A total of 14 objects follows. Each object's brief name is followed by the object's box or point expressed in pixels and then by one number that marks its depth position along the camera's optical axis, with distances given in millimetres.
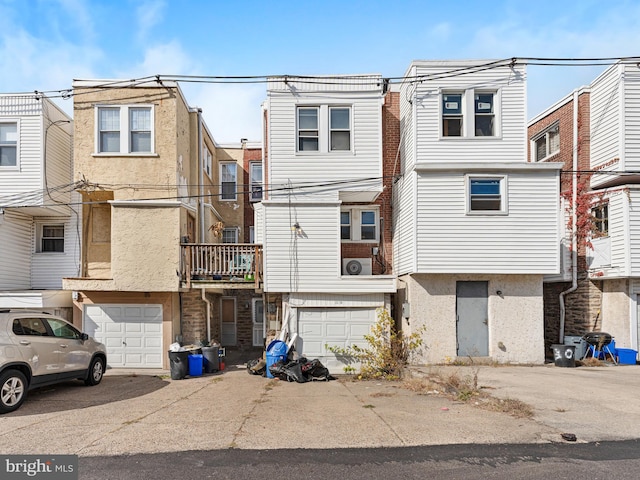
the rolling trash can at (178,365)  12193
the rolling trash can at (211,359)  13062
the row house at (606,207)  13711
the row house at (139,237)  13414
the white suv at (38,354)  8180
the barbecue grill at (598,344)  13609
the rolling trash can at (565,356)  12938
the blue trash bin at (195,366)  12594
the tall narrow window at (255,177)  20891
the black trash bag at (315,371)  11859
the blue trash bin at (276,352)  12216
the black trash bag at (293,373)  11602
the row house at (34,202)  14109
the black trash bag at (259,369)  12530
